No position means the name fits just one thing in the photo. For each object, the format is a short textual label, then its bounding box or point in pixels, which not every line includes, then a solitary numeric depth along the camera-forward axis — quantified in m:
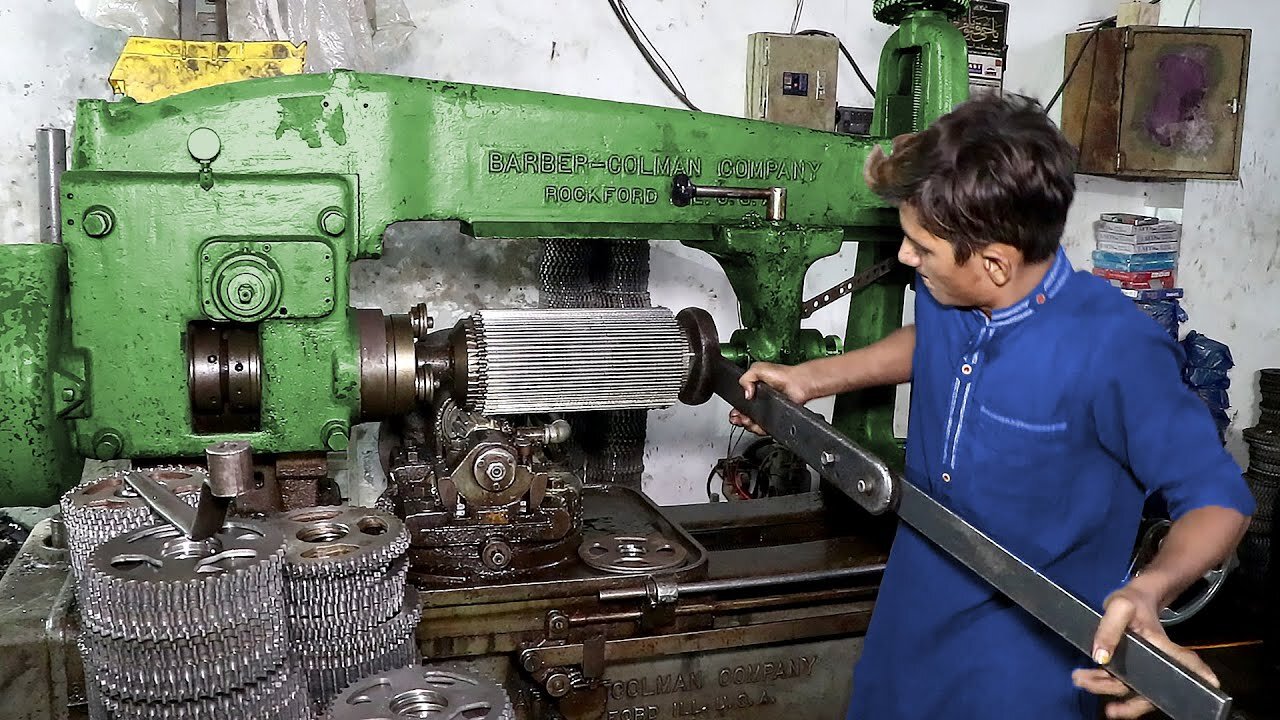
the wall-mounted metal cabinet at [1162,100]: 3.06
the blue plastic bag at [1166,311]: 3.33
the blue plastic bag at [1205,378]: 3.40
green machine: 1.46
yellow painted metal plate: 1.71
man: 1.17
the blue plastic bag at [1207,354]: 3.41
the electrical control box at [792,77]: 2.85
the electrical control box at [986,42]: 3.06
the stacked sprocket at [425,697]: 1.11
